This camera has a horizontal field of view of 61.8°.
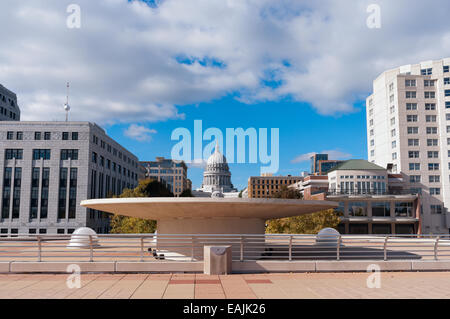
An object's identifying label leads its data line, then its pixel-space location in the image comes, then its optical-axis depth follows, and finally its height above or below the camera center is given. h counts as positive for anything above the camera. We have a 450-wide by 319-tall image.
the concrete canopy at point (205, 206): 14.83 -0.37
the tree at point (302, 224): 46.91 -3.25
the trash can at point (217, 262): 13.84 -2.35
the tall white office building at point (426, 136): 81.50 +13.86
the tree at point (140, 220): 49.50 -3.12
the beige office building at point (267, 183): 192.98 +7.73
